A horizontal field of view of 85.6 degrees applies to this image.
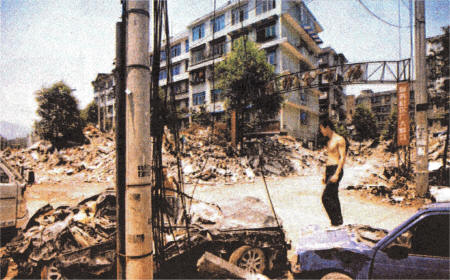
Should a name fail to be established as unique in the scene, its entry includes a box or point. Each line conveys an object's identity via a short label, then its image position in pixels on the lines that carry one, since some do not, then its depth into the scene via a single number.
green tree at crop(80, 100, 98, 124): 43.91
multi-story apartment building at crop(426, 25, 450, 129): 21.83
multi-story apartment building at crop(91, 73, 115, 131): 43.12
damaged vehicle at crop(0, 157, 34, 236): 4.86
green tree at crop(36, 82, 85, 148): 23.97
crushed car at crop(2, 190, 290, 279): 3.64
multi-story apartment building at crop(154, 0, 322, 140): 26.92
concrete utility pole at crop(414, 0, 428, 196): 8.10
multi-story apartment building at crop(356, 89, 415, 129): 60.68
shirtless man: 4.50
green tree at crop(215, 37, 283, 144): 19.05
